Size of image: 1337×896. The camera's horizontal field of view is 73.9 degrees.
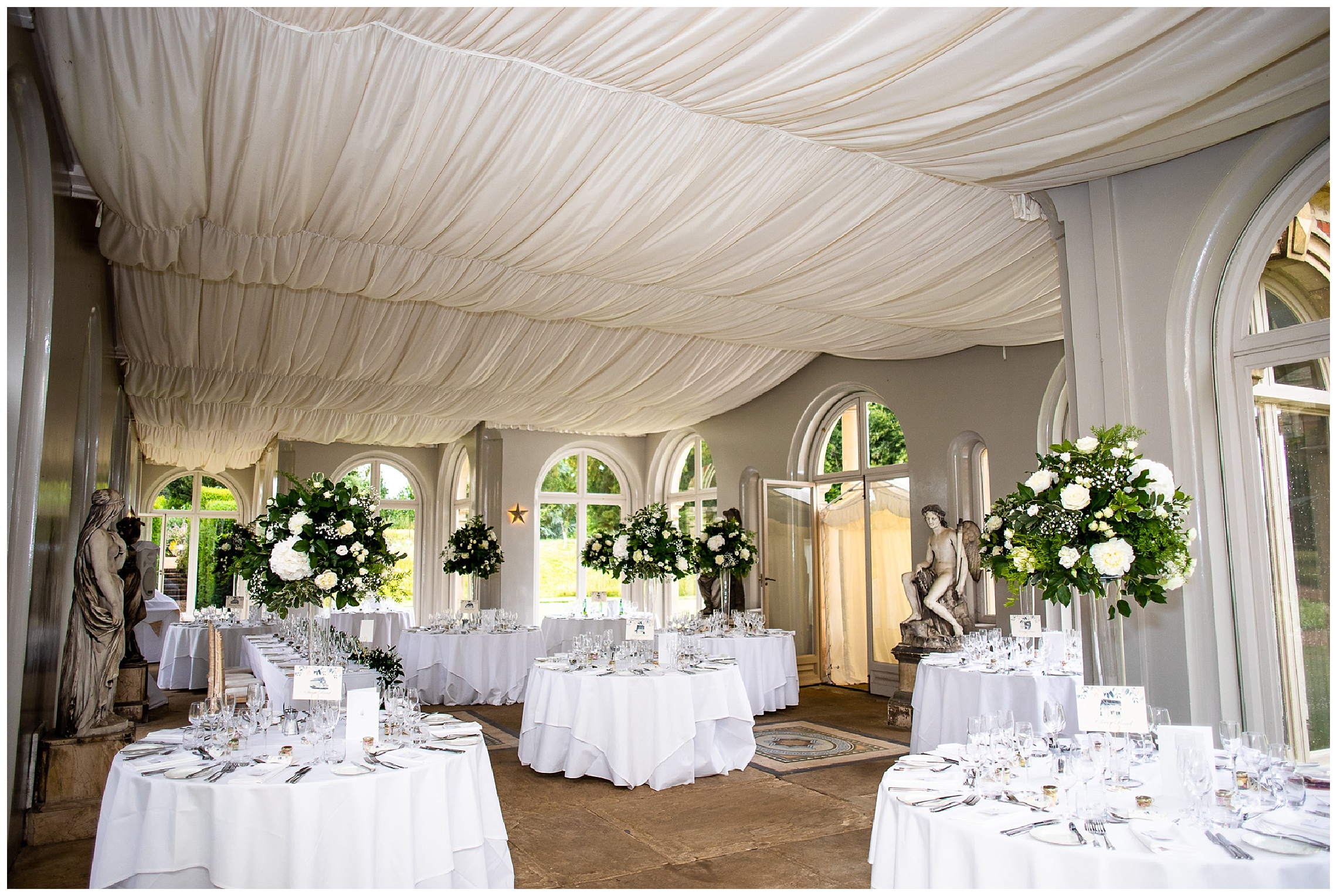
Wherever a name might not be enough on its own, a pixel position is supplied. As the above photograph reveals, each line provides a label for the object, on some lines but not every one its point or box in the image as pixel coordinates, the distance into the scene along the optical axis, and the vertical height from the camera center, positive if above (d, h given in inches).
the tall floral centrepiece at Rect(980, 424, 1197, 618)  127.3 +3.2
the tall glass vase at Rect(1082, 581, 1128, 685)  172.6 -18.4
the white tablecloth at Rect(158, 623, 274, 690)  419.8 -44.7
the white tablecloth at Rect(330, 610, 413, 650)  481.1 -35.5
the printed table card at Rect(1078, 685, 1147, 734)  117.6 -21.6
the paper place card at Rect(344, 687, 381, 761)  137.9 -25.0
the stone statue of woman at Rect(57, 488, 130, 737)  211.9 -19.1
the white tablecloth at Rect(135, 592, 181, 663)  527.8 -39.7
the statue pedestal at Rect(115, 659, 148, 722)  323.0 -47.9
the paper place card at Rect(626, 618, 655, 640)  257.8 -21.6
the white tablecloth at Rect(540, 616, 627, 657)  422.0 -35.1
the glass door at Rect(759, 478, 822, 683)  432.5 -0.9
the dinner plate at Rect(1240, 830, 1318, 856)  90.9 -31.0
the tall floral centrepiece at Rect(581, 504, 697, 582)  369.7 +1.9
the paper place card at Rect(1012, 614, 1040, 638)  236.5 -20.6
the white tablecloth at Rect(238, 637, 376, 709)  231.6 -33.0
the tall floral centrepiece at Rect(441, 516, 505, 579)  473.1 +2.0
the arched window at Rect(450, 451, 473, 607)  613.3 +37.5
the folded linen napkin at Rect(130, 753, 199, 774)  128.4 -29.4
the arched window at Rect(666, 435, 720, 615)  533.0 +36.2
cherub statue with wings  328.5 -6.3
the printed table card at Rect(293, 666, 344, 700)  144.4 -20.1
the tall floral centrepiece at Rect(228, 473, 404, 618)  169.2 +1.7
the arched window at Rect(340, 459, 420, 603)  636.1 +39.0
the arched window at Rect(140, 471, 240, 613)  695.1 +23.1
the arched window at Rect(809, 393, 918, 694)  398.0 +7.5
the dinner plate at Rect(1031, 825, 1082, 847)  95.0 -31.1
